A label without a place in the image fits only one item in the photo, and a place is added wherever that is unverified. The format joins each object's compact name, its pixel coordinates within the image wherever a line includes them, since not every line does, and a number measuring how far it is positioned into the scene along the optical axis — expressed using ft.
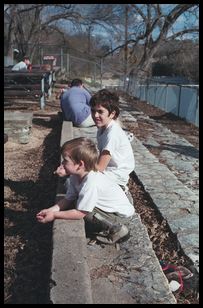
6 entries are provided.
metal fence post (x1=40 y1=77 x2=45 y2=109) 38.10
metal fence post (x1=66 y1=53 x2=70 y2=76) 100.17
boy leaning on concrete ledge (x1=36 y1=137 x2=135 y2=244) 10.87
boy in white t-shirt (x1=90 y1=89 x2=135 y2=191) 12.94
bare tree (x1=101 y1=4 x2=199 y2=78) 72.74
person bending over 27.15
